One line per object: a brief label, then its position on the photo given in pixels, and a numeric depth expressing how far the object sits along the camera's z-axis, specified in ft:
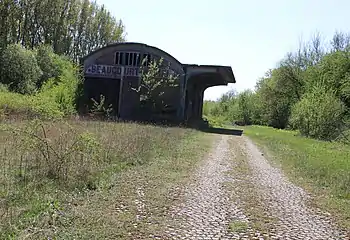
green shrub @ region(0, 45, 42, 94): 121.70
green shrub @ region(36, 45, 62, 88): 142.31
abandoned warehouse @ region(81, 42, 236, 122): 123.65
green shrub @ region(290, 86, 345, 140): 121.49
